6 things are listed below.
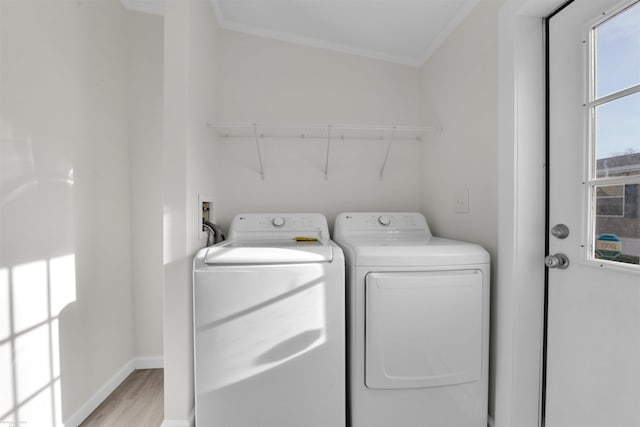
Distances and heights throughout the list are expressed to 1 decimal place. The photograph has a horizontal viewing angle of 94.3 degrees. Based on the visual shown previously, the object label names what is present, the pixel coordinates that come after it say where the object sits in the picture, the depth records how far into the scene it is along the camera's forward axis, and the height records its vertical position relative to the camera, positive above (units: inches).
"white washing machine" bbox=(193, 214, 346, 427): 52.1 -23.3
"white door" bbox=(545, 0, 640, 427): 38.3 -1.1
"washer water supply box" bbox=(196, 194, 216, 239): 62.5 -1.0
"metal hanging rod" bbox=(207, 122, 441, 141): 79.8 +20.6
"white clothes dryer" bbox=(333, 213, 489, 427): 52.4 -23.0
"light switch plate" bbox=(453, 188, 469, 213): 65.1 +1.2
